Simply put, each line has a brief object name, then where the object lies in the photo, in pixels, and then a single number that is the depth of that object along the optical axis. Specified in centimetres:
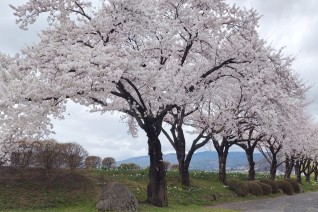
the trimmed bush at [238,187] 3002
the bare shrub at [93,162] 3261
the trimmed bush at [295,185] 3937
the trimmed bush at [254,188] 3136
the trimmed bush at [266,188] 3253
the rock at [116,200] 1731
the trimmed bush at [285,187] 3622
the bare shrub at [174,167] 4738
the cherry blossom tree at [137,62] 1407
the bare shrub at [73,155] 2519
